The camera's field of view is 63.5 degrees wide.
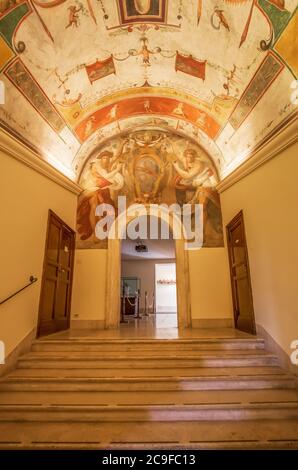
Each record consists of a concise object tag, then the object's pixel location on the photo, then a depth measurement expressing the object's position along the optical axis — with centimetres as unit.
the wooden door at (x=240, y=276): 559
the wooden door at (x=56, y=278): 534
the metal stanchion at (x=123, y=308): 976
